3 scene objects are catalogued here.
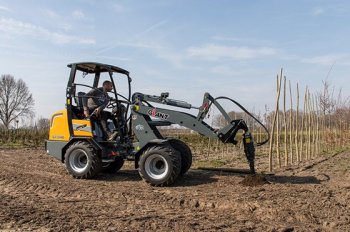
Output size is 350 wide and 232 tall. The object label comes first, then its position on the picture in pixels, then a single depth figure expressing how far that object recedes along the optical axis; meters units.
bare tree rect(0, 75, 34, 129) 52.62
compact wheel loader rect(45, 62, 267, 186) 7.74
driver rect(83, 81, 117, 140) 8.59
